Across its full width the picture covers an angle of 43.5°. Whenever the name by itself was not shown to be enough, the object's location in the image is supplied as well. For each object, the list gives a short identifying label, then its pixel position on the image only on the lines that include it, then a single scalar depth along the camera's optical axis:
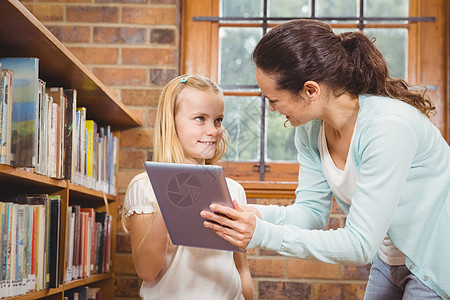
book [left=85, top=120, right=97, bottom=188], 2.11
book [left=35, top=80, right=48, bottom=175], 1.53
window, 2.71
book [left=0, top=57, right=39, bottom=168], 1.39
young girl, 1.60
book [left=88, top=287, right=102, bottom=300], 2.30
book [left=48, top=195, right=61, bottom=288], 1.66
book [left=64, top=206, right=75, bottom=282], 1.88
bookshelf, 1.30
